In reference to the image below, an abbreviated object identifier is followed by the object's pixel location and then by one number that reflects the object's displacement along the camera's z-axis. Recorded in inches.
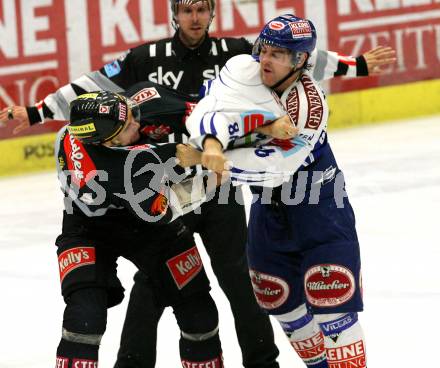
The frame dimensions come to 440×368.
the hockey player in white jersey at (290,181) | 349.1
